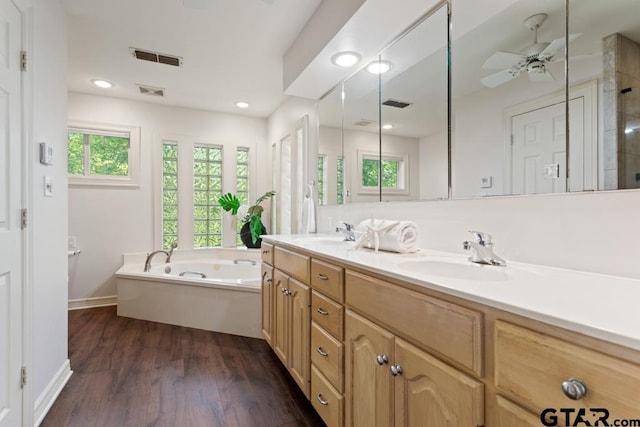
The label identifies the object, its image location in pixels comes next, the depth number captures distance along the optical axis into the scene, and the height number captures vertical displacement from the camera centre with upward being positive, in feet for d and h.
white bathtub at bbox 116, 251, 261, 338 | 8.85 -2.77
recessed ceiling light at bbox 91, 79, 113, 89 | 10.26 +4.41
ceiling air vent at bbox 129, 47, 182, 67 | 8.35 +4.40
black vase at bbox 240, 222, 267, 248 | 13.03 -1.04
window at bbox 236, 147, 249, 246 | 14.01 +1.71
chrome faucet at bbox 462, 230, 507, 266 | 3.67 -0.46
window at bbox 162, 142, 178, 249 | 12.75 +0.80
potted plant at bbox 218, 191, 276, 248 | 12.85 -0.26
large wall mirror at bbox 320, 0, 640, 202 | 2.98 +1.45
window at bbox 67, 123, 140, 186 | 11.41 +2.23
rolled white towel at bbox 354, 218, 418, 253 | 4.72 -0.39
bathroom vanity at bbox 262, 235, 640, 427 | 1.67 -0.99
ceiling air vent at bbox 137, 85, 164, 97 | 10.79 +4.43
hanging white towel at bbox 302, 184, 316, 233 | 8.94 -0.12
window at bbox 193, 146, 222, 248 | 13.28 +0.73
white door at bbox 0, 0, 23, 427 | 4.20 -0.09
